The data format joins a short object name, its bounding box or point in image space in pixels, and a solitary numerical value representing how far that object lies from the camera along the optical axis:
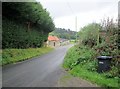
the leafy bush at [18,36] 11.30
